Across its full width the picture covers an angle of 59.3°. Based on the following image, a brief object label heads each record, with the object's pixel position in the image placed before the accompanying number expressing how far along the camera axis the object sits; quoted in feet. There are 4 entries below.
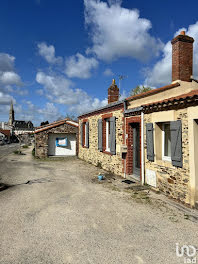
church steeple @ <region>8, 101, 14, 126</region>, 252.67
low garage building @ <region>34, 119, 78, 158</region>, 48.88
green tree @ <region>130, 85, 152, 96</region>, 93.40
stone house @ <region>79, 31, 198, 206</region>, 16.05
